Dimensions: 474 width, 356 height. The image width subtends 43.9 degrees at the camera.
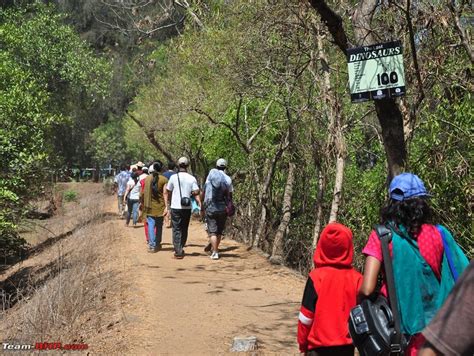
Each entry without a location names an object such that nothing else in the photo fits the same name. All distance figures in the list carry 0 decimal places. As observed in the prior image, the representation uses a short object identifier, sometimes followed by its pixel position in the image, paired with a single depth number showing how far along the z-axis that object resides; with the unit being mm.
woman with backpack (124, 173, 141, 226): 16469
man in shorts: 10977
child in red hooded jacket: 3902
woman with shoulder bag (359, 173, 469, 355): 3240
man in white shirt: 10922
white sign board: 5023
